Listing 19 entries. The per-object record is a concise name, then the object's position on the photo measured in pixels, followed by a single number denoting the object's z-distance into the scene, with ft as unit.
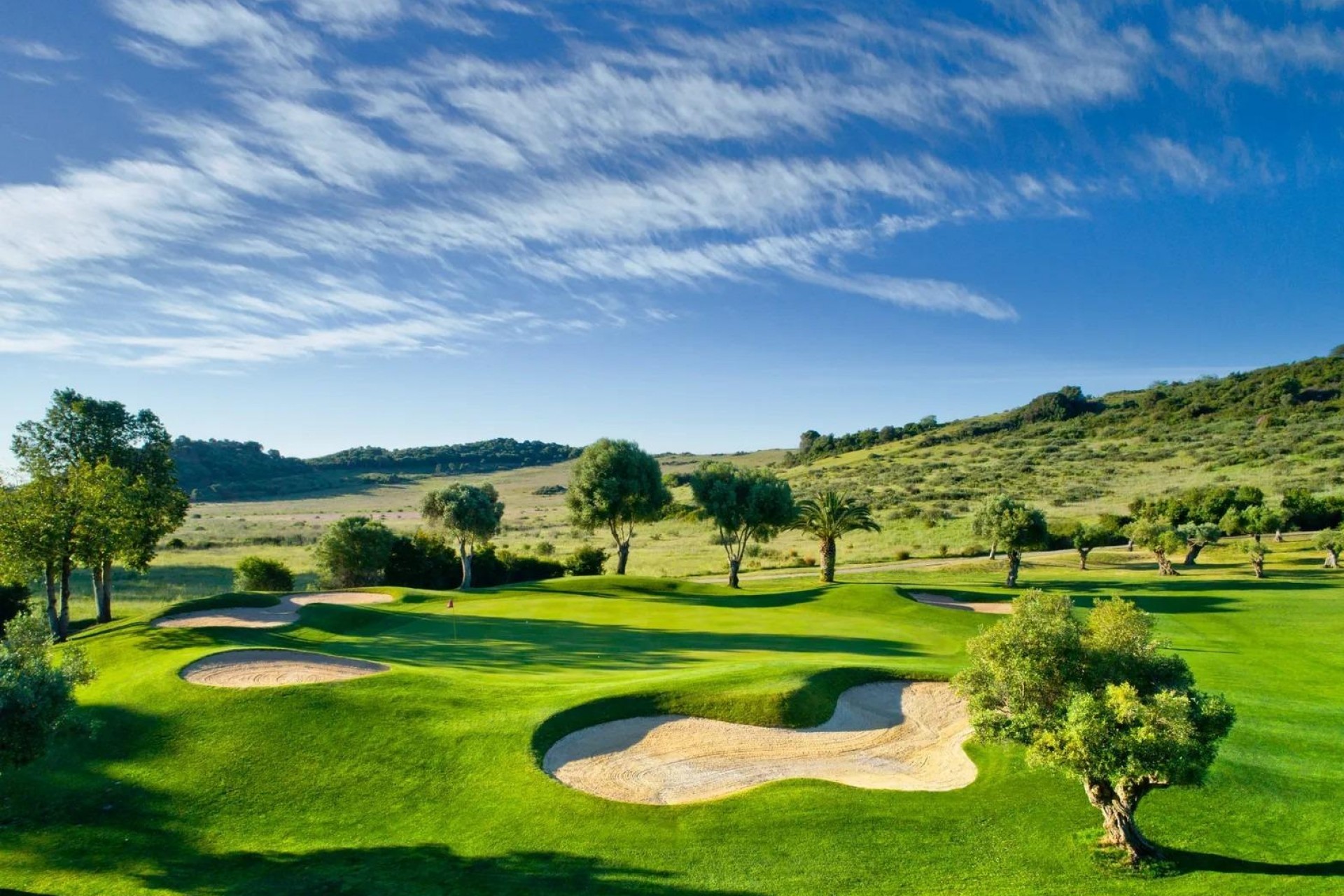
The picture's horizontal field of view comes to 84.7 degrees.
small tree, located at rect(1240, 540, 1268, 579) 155.94
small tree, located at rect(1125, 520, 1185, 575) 167.94
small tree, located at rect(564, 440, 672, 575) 172.76
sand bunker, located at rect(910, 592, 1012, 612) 135.33
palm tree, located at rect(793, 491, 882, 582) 166.20
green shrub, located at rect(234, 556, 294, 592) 155.02
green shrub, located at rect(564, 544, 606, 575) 192.44
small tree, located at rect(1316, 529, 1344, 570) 161.48
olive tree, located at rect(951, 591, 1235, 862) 41.37
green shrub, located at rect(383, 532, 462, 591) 172.86
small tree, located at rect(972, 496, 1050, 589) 156.66
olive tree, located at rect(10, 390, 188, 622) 99.81
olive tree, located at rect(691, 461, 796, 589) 163.12
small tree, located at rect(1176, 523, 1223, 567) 177.06
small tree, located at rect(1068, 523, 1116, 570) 183.73
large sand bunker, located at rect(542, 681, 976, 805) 56.44
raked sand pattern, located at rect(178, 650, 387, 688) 71.26
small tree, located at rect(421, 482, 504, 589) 160.66
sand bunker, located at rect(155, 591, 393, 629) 99.14
